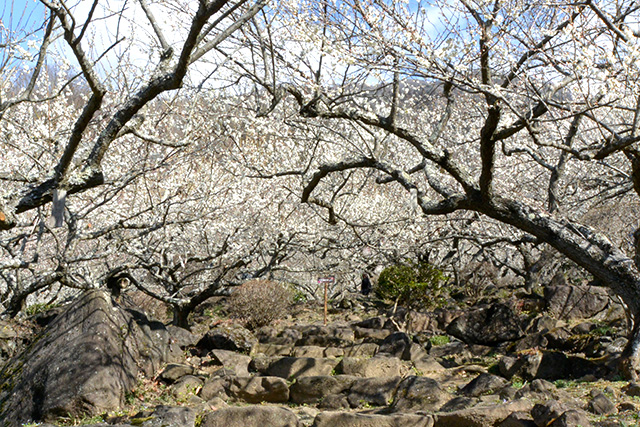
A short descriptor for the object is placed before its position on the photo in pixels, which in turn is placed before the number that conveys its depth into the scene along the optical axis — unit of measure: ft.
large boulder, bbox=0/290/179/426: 20.39
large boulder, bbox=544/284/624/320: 39.83
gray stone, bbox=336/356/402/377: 27.22
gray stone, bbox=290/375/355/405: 24.36
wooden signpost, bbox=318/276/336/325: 41.63
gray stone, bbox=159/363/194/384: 25.86
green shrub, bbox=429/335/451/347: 37.26
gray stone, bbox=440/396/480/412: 19.42
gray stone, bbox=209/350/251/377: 29.78
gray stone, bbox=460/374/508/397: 22.35
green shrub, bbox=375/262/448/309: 42.11
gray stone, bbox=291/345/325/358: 32.43
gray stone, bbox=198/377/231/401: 24.23
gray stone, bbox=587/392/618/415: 17.61
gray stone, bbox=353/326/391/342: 37.04
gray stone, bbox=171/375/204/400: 24.16
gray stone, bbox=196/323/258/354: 33.88
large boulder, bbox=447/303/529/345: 35.32
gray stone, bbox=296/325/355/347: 36.33
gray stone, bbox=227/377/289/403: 24.36
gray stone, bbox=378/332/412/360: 31.50
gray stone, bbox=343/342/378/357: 33.27
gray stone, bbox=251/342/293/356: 34.54
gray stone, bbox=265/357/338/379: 27.99
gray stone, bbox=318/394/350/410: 23.12
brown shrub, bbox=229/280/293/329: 45.03
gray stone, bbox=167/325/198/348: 33.19
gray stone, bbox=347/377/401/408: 22.93
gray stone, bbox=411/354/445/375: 29.48
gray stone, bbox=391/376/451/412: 20.77
